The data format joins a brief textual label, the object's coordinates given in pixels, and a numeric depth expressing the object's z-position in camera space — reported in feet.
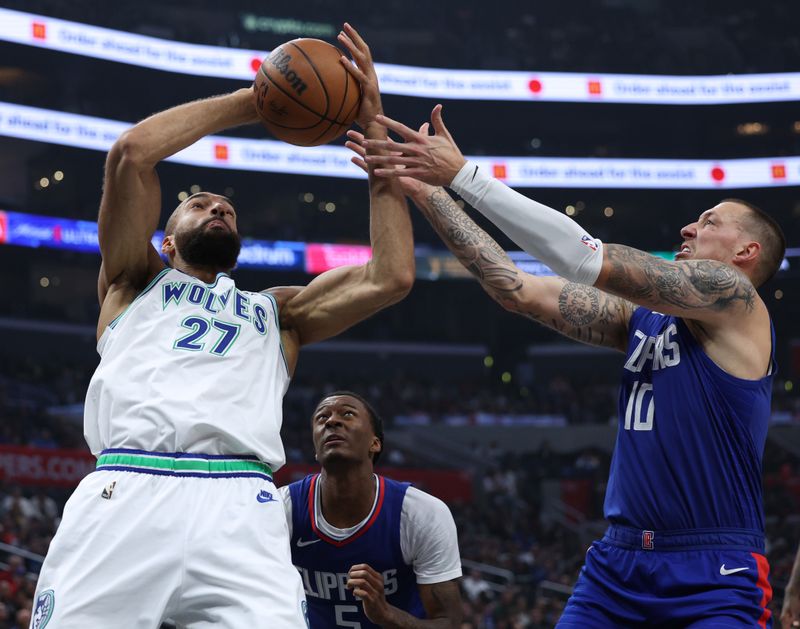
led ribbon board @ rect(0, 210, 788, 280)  79.00
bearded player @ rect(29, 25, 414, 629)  9.80
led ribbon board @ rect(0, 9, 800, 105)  84.94
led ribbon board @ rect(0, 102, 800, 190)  86.58
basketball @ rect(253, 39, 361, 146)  12.42
